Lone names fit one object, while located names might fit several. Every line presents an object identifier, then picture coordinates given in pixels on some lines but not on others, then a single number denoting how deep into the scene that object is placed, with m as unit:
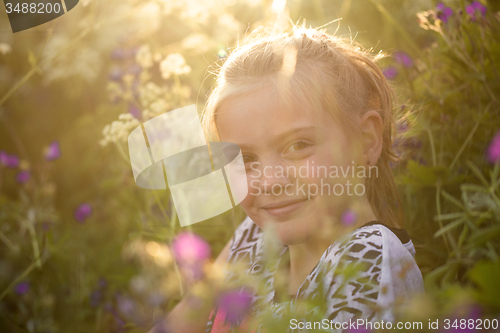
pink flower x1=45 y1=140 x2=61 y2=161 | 1.92
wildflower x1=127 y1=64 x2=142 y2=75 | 1.57
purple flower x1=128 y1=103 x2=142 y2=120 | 1.43
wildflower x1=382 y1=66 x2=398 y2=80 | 1.25
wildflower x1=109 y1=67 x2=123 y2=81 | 1.60
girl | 0.77
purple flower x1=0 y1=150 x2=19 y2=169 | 1.93
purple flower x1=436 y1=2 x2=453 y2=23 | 1.05
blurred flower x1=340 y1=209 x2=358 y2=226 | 0.85
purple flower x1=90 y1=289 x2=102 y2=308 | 1.58
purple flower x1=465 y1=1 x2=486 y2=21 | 1.03
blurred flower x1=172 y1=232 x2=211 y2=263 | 1.12
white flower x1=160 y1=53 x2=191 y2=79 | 1.17
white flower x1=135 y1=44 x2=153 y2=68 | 1.37
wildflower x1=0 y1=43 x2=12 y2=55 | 1.26
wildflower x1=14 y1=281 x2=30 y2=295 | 1.55
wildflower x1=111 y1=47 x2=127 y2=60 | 1.74
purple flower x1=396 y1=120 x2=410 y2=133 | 1.11
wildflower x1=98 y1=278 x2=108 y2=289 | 1.63
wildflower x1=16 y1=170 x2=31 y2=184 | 1.88
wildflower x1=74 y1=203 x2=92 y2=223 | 1.89
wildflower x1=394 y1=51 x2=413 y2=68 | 1.25
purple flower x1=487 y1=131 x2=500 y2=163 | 0.83
